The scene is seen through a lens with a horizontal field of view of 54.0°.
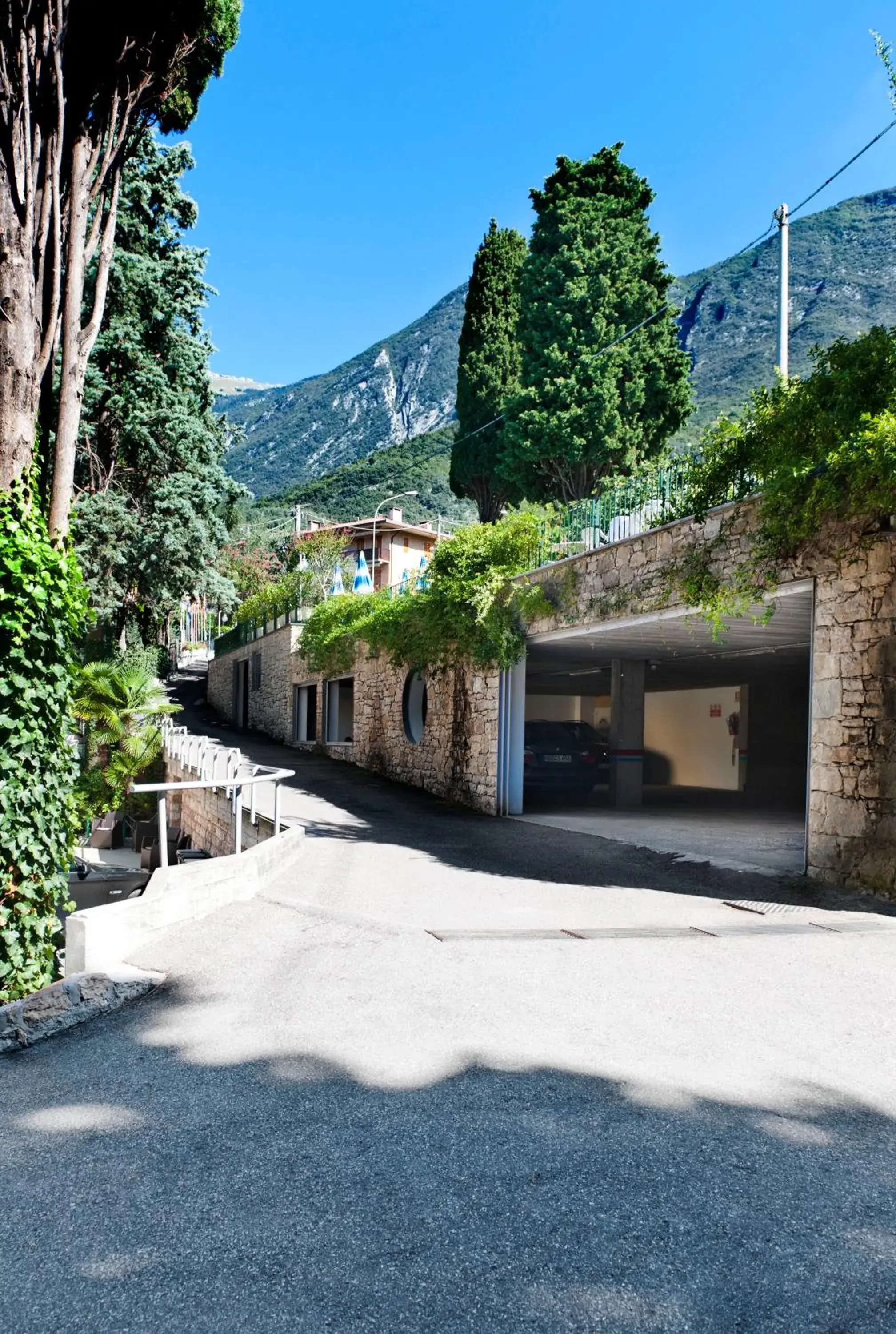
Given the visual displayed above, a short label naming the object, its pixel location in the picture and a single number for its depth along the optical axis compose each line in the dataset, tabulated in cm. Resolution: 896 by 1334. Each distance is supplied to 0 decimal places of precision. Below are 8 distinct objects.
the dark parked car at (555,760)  1673
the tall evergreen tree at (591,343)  2512
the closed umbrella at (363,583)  2450
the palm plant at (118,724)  1605
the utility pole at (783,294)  1441
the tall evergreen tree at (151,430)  1838
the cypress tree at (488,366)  3181
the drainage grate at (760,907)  728
